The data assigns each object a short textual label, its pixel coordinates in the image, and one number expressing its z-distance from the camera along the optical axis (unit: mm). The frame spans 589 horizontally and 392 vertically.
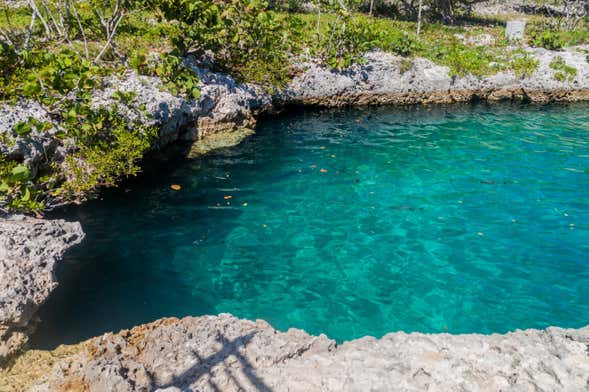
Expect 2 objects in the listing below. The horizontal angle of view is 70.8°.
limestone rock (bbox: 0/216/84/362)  5523
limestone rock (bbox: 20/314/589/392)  4371
